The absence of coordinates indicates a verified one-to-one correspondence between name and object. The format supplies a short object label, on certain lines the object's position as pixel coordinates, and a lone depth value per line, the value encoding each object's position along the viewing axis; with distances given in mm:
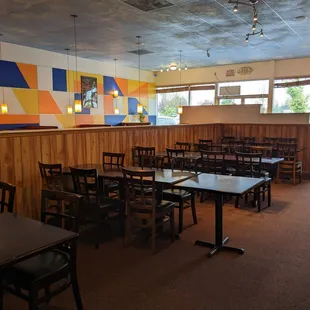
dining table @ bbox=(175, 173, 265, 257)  3177
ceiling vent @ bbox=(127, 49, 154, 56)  8617
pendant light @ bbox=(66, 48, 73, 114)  8555
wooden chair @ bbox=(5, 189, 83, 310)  1919
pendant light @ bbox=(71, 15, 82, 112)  6314
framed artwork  9459
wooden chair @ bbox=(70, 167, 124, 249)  3457
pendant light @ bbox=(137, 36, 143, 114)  7181
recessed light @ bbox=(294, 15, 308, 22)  5613
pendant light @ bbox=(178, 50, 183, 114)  9291
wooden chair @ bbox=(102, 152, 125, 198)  4457
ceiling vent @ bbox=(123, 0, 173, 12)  4883
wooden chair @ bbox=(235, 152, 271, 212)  5004
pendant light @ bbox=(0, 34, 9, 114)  6977
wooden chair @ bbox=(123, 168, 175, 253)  3262
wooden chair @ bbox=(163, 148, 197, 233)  3898
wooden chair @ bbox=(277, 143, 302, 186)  6762
